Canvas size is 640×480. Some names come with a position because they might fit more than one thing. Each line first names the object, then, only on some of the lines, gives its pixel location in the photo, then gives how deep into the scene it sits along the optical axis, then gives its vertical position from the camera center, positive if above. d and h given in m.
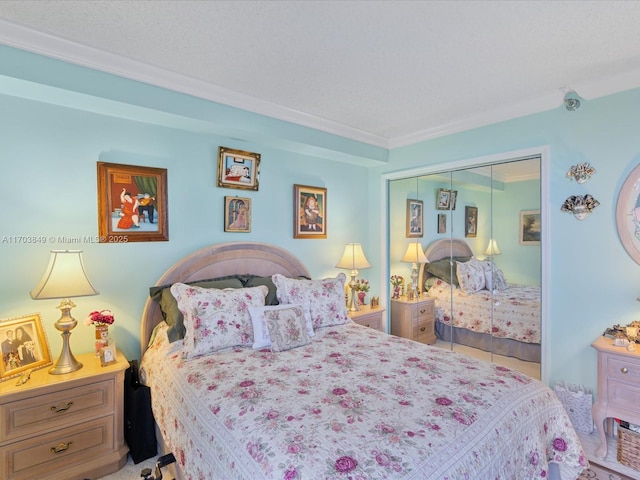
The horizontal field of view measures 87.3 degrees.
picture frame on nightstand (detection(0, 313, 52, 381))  1.87 -0.64
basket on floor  2.04 -1.31
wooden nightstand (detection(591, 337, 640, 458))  2.06 -0.95
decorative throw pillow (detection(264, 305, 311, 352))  2.22 -0.63
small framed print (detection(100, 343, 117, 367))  2.06 -0.74
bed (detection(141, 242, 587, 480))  1.17 -0.75
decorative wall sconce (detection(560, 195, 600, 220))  2.43 +0.23
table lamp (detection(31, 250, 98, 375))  1.92 -0.30
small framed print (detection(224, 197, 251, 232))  2.93 +0.19
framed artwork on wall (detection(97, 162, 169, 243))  2.34 +0.24
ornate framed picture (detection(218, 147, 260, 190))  2.88 +0.60
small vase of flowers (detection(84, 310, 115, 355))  2.12 -0.56
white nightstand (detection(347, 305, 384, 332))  3.34 -0.82
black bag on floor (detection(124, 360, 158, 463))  2.12 -1.21
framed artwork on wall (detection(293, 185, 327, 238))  3.41 +0.26
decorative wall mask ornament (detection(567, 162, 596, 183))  2.44 +0.47
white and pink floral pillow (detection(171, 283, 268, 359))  2.10 -0.54
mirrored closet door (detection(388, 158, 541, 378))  2.79 -0.22
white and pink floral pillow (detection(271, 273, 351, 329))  2.65 -0.49
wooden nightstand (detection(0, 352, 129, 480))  1.74 -1.05
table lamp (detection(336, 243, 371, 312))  3.57 -0.27
